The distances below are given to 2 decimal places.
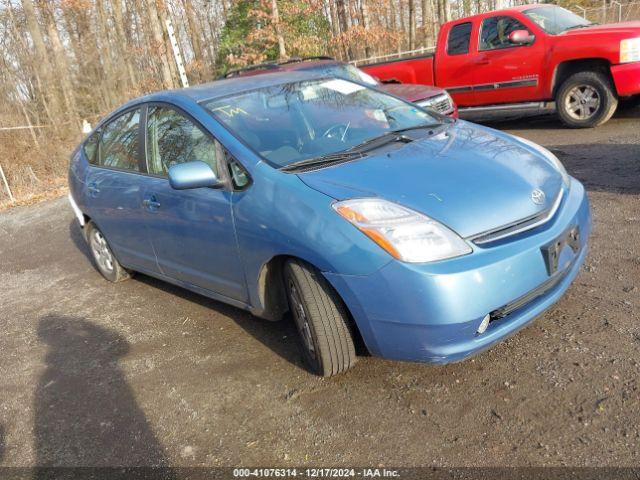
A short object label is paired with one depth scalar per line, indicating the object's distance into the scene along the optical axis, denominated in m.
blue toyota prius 2.55
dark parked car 7.43
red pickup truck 7.61
